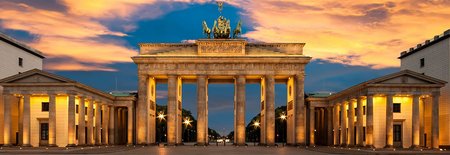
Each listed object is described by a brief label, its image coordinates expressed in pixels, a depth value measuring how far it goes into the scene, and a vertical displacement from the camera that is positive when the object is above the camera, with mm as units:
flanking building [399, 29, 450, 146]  88938 +4883
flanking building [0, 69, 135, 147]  84938 -2411
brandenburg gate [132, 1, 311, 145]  110688 +4334
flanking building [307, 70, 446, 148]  84188 -2429
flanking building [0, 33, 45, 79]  92438 +6330
